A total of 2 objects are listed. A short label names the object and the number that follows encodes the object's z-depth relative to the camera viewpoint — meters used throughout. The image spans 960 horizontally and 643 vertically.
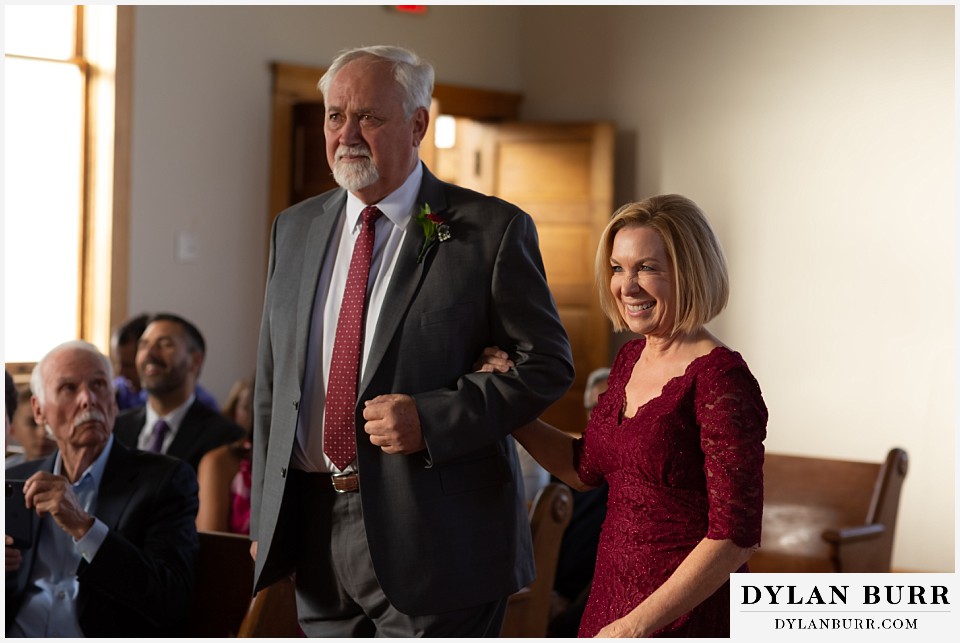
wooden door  7.65
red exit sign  7.44
